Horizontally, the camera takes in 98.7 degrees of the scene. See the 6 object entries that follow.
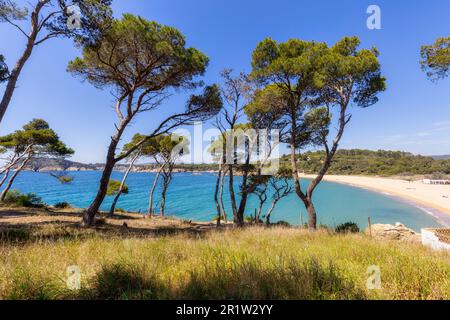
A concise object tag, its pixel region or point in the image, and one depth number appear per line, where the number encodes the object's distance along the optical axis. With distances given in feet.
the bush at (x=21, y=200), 50.01
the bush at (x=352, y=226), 35.75
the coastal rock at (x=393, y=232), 37.09
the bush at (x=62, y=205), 55.44
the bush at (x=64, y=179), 57.97
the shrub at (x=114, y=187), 71.57
